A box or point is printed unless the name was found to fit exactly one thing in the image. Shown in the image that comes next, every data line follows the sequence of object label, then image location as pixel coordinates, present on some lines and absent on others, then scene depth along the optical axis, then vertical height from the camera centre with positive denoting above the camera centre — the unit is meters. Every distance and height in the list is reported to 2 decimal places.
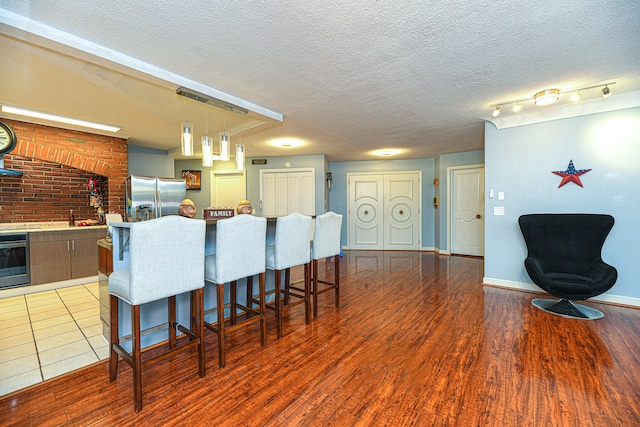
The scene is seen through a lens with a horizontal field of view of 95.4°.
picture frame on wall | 7.28 +0.81
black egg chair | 2.88 -0.62
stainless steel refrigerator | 2.52 +0.13
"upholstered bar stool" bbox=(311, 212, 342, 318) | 3.04 -0.38
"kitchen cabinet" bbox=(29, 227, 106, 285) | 3.89 -0.62
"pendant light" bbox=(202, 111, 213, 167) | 2.80 +0.57
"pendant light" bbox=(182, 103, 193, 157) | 2.59 +0.63
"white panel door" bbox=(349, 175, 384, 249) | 7.51 -0.12
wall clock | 3.12 +0.78
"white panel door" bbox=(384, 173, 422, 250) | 7.32 -0.10
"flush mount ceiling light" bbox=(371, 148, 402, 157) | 6.10 +1.21
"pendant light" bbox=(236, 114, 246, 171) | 3.17 +0.58
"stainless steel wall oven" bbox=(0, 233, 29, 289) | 3.66 -0.62
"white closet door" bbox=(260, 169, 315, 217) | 6.66 +0.39
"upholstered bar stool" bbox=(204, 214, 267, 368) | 2.08 -0.38
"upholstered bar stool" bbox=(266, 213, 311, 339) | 2.58 -0.40
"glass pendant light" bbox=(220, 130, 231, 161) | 2.94 +0.64
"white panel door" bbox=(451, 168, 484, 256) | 6.28 -0.12
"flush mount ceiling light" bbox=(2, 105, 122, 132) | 3.47 +1.21
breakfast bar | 2.20 -0.81
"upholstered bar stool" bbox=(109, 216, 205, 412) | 1.67 -0.40
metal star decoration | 3.49 +0.38
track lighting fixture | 2.90 +1.15
